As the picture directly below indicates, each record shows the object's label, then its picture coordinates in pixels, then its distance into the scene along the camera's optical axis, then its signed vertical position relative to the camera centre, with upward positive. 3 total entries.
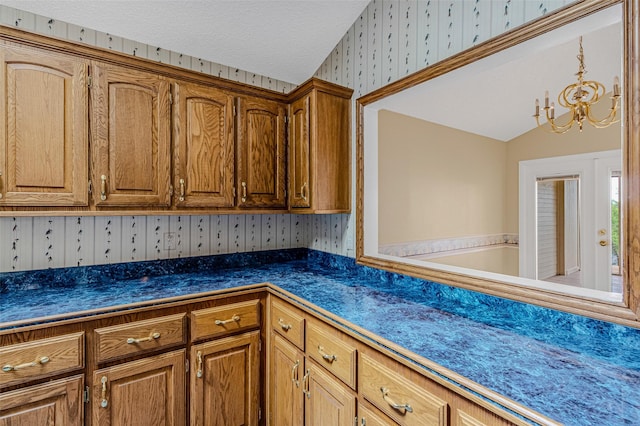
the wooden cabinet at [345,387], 0.91 -0.64
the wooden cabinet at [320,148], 2.11 +0.45
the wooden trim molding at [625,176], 1.03 +0.12
